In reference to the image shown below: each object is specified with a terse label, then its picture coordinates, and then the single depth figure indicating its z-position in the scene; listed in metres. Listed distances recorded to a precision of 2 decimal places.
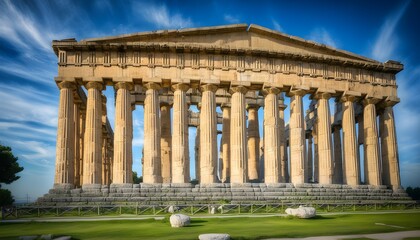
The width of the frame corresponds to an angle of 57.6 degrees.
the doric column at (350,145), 33.88
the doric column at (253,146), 40.25
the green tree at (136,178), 79.84
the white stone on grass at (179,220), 16.78
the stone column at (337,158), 40.96
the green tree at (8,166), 53.19
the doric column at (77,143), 33.44
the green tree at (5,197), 41.47
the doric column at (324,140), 32.92
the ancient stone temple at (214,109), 29.45
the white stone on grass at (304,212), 19.67
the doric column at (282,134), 37.48
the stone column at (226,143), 38.00
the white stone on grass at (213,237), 11.99
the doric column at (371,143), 34.69
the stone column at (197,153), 45.20
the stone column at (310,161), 48.91
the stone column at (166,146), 38.25
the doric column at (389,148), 35.59
